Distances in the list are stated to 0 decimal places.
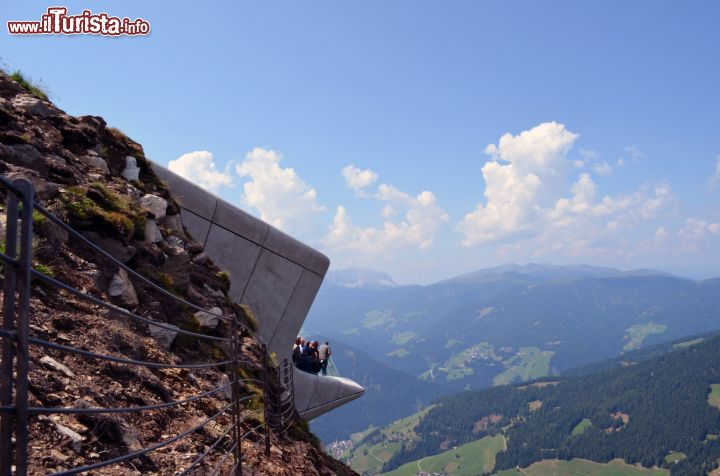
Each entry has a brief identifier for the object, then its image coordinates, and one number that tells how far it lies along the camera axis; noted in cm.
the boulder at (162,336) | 834
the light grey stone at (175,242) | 1130
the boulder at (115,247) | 901
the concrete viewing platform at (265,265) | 1472
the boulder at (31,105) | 1112
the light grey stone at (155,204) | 1185
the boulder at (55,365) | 584
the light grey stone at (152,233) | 1049
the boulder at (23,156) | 905
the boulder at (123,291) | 835
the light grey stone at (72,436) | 497
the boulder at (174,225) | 1201
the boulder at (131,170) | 1247
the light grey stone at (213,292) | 1138
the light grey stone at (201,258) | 1221
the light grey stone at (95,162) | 1118
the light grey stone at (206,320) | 998
